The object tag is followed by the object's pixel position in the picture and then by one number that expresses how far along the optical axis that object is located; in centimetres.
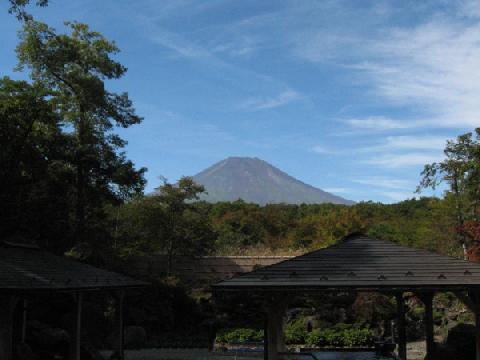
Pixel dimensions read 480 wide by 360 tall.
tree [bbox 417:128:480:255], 2033
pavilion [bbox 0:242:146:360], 1025
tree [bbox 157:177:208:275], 2356
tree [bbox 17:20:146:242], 1920
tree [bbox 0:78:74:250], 1677
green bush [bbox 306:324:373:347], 1827
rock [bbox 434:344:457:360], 1273
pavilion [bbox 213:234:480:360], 920
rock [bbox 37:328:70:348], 1470
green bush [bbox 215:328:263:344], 1950
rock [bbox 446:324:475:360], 1292
